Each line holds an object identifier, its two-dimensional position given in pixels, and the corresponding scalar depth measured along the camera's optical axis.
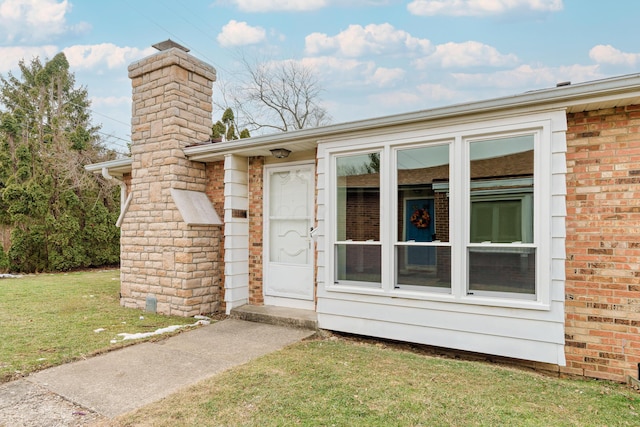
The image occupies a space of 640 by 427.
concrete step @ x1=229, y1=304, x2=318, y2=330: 5.09
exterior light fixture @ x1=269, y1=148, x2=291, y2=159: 5.50
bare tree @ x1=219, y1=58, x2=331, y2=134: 20.45
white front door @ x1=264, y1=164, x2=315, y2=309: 5.68
